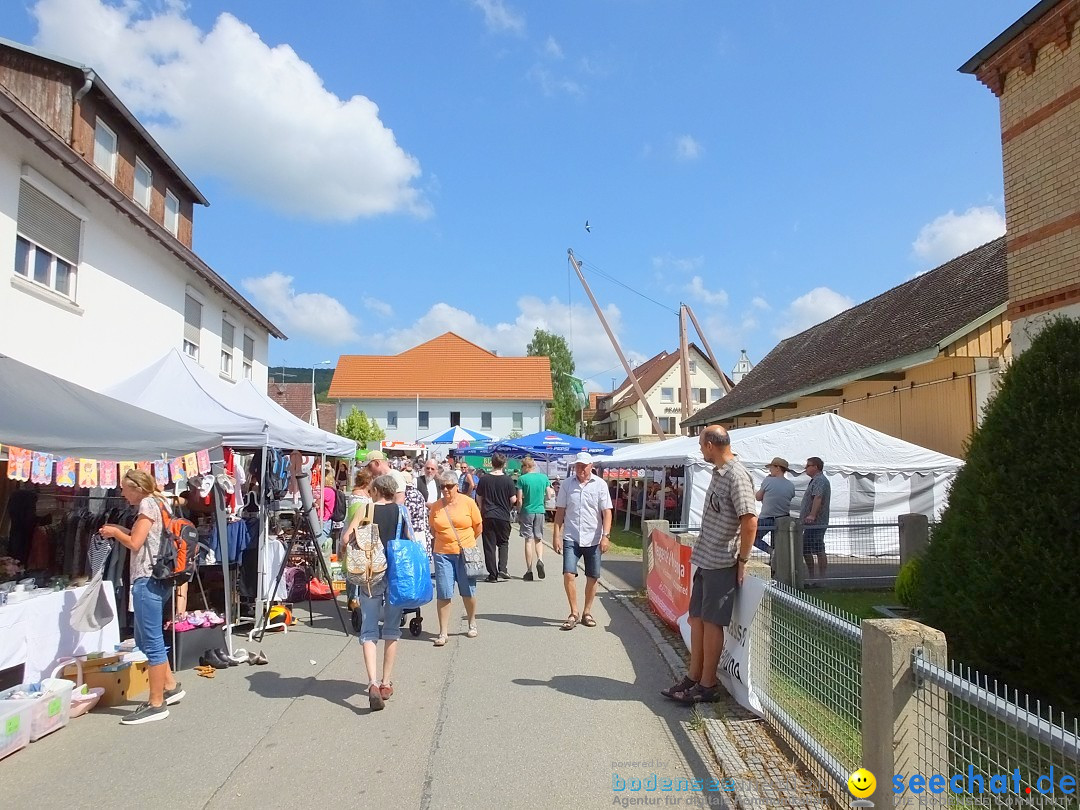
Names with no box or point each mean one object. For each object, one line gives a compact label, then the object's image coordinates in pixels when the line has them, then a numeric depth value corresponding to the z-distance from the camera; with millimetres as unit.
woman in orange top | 7125
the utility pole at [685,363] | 31016
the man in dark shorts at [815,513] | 10500
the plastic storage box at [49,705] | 4715
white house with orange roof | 59125
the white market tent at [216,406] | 8194
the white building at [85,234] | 9312
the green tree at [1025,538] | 4629
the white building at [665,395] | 63844
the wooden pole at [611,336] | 34706
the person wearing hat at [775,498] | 11039
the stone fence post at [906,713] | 3211
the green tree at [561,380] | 71562
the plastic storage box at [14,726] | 4453
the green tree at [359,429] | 48844
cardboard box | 5535
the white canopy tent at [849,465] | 13359
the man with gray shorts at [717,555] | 4953
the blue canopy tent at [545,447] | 21172
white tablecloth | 5211
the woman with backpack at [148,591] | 5168
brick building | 9344
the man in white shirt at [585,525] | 7688
